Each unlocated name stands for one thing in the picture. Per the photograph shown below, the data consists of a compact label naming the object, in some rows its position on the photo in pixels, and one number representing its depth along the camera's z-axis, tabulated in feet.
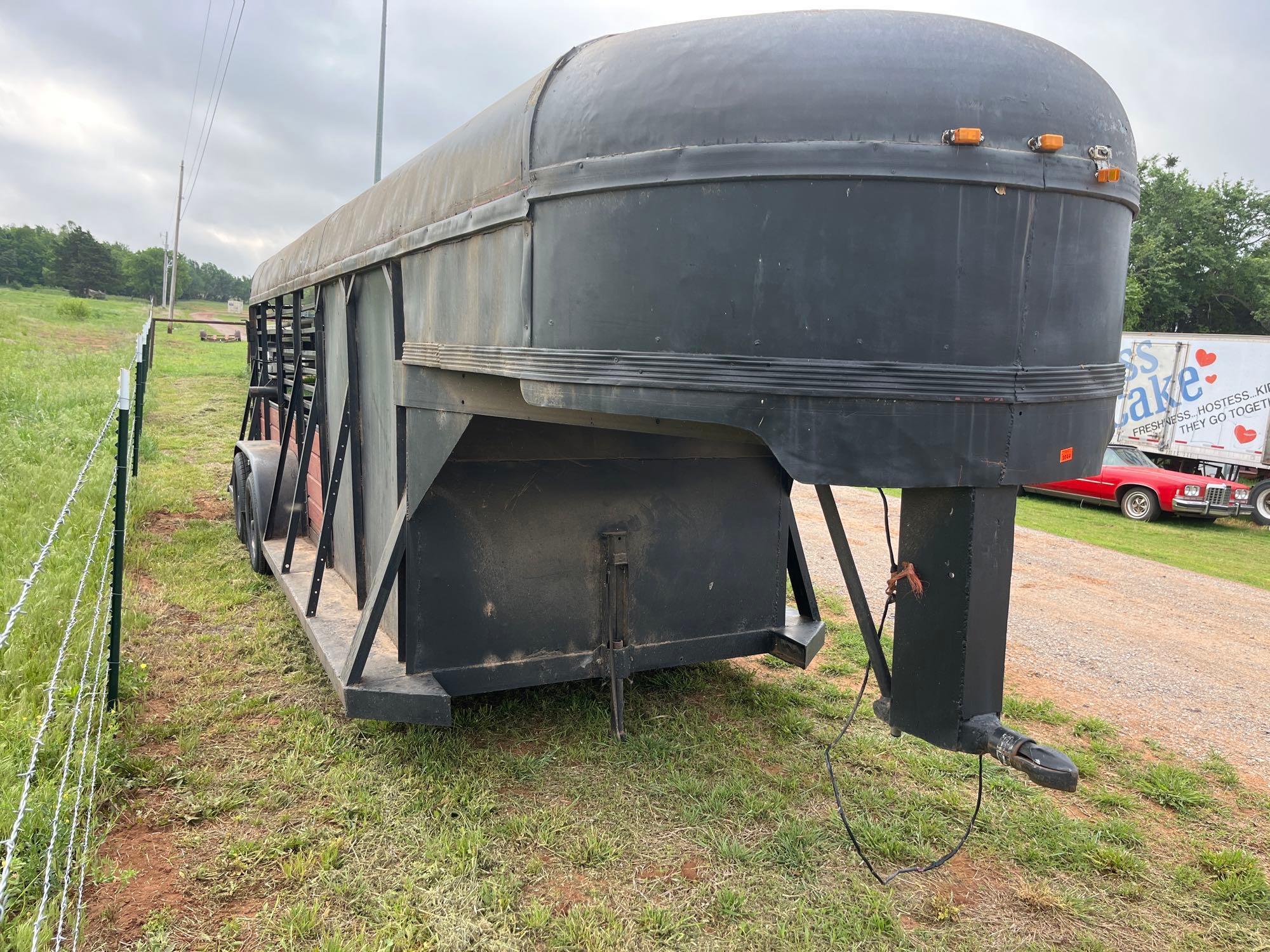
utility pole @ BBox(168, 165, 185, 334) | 155.84
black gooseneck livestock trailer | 7.43
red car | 45.68
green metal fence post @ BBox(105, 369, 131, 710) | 13.47
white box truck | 48.21
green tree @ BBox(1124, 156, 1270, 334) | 96.78
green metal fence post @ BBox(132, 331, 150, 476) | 24.68
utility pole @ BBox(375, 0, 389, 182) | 49.32
